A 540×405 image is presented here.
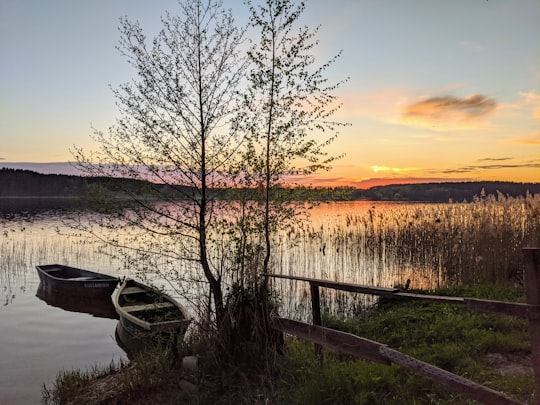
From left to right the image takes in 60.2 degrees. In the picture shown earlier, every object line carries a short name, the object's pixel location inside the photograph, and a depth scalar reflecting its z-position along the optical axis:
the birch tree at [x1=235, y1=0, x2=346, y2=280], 7.24
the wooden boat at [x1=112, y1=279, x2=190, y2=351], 8.89
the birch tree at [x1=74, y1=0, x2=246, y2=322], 7.29
